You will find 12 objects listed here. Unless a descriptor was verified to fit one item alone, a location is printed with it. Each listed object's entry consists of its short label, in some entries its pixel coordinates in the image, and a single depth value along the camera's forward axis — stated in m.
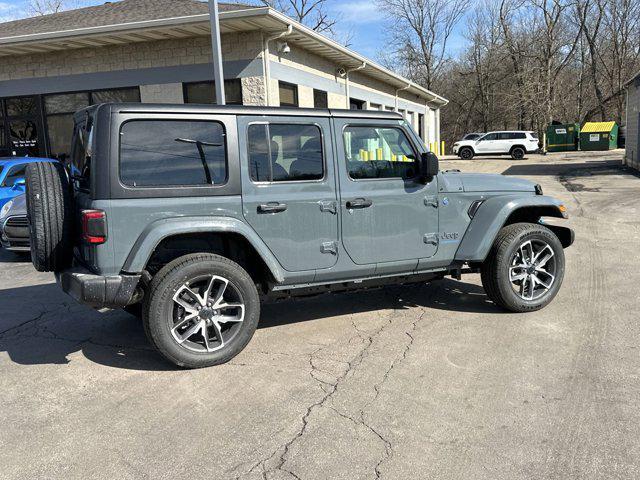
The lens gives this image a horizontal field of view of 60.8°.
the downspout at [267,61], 12.85
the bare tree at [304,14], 41.28
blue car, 9.59
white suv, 34.25
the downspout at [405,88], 25.70
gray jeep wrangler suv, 3.86
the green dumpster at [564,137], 39.44
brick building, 12.82
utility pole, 10.17
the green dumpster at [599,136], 36.94
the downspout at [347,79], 18.19
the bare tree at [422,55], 53.00
